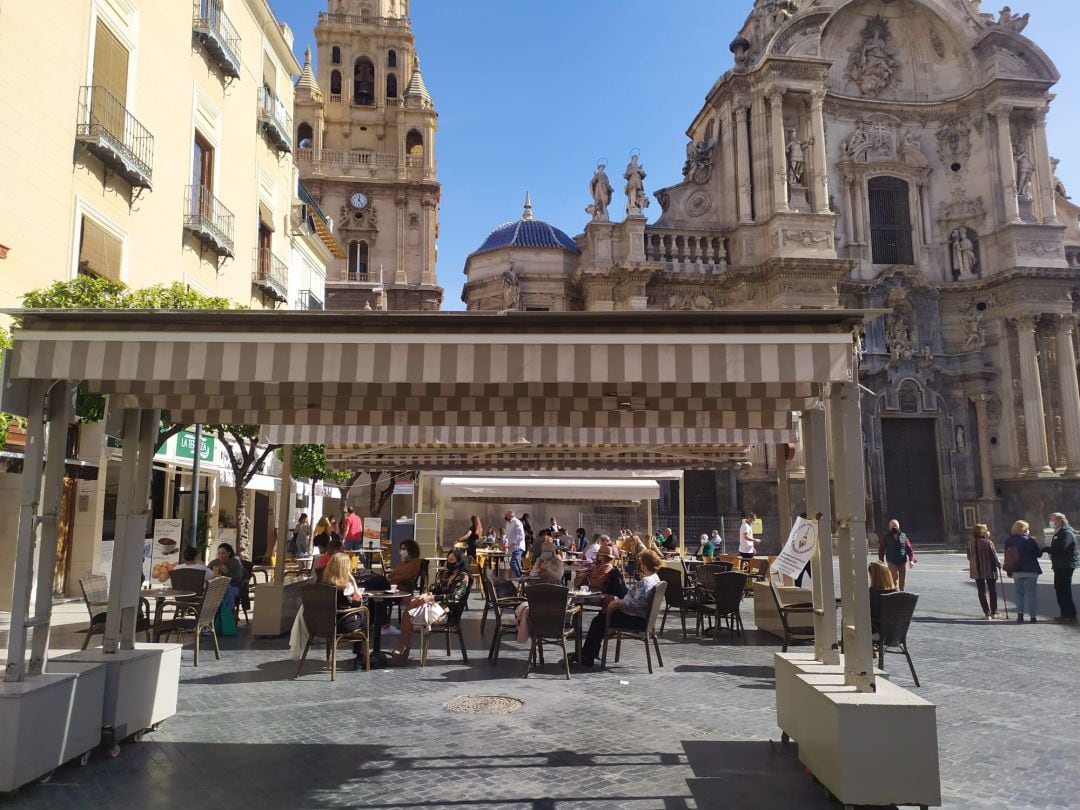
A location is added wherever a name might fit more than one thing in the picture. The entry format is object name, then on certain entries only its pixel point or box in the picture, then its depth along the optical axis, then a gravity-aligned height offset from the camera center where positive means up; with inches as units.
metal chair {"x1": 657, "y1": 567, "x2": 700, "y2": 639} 452.4 -46.0
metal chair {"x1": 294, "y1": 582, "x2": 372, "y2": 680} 316.5 -39.5
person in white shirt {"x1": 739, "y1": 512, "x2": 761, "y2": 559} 671.8 -23.5
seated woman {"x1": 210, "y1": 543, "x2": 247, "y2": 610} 428.1 -28.4
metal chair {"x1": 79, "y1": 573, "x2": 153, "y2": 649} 327.6 -36.5
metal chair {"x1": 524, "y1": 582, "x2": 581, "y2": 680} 318.0 -40.0
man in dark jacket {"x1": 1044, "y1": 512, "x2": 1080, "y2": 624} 482.6 -29.4
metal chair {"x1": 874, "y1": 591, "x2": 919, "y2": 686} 300.5 -40.4
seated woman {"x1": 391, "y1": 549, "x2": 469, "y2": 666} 348.8 -40.6
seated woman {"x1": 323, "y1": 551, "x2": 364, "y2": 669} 321.4 -28.3
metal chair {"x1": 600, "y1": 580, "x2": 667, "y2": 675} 330.3 -48.9
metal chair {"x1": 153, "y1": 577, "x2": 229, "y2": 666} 340.5 -42.2
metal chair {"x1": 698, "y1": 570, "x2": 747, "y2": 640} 413.1 -42.3
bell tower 1616.6 +773.6
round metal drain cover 268.8 -65.7
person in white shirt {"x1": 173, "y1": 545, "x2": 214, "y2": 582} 393.1 -22.8
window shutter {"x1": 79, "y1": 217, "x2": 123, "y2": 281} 553.6 +192.9
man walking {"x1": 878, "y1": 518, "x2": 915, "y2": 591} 533.3 -26.0
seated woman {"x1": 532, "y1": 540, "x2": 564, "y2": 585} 388.5 -26.0
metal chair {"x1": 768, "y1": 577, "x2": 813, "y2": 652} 333.4 -44.4
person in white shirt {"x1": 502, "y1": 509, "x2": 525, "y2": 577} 681.6 -20.8
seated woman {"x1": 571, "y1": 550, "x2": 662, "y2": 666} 333.7 -37.7
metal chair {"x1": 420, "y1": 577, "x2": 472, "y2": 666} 347.9 -51.5
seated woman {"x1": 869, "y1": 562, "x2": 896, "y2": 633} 351.3 -28.8
